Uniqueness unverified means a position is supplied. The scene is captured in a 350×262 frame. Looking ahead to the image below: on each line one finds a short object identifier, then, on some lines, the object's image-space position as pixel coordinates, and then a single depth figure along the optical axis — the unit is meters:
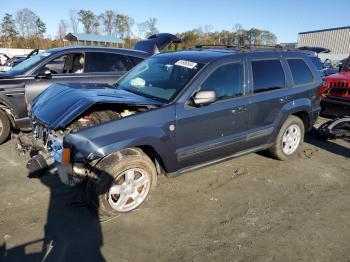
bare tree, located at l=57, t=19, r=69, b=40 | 53.01
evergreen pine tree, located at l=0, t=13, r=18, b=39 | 54.81
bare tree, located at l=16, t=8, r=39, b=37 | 57.01
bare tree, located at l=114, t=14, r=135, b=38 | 64.50
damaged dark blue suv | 3.59
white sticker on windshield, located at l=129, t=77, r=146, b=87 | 4.70
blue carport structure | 43.31
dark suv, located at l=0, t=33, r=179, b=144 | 6.03
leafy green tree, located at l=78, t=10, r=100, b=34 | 64.00
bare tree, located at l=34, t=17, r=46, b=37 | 58.78
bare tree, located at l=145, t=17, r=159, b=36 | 65.18
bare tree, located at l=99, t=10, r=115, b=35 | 64.69
